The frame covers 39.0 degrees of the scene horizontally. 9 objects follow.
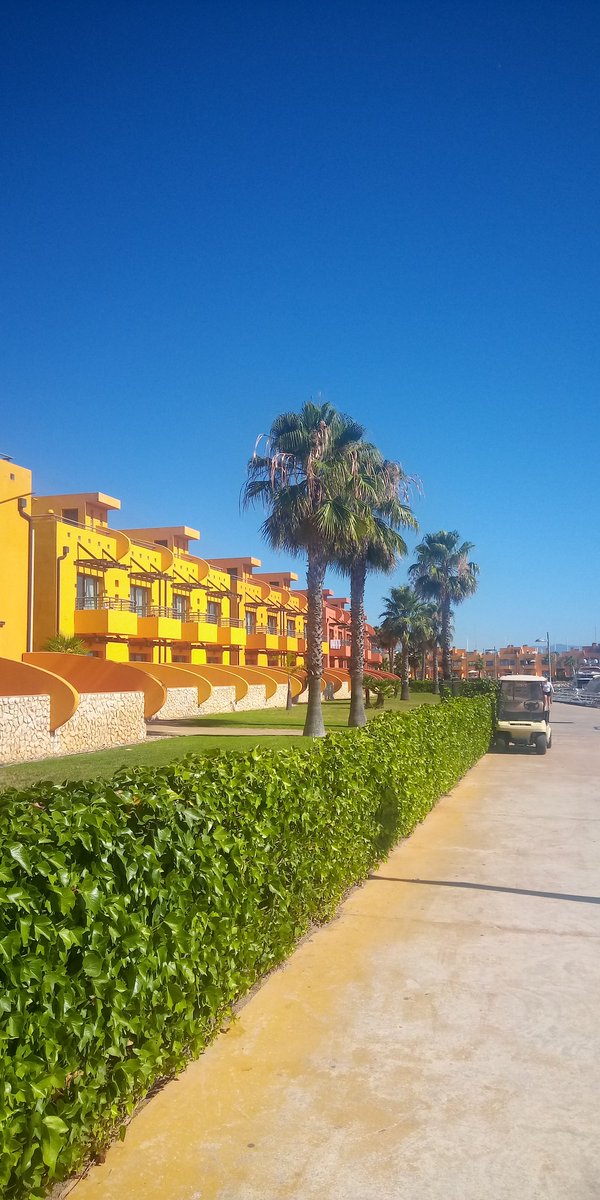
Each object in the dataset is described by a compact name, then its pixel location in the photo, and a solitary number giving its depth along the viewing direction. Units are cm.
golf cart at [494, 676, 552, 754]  2231
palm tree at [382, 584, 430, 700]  6562
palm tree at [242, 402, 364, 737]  2522
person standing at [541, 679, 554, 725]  2255
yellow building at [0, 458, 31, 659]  3073
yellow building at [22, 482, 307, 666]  3494
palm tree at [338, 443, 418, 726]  2844
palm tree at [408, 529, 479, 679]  5603
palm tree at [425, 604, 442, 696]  6842
